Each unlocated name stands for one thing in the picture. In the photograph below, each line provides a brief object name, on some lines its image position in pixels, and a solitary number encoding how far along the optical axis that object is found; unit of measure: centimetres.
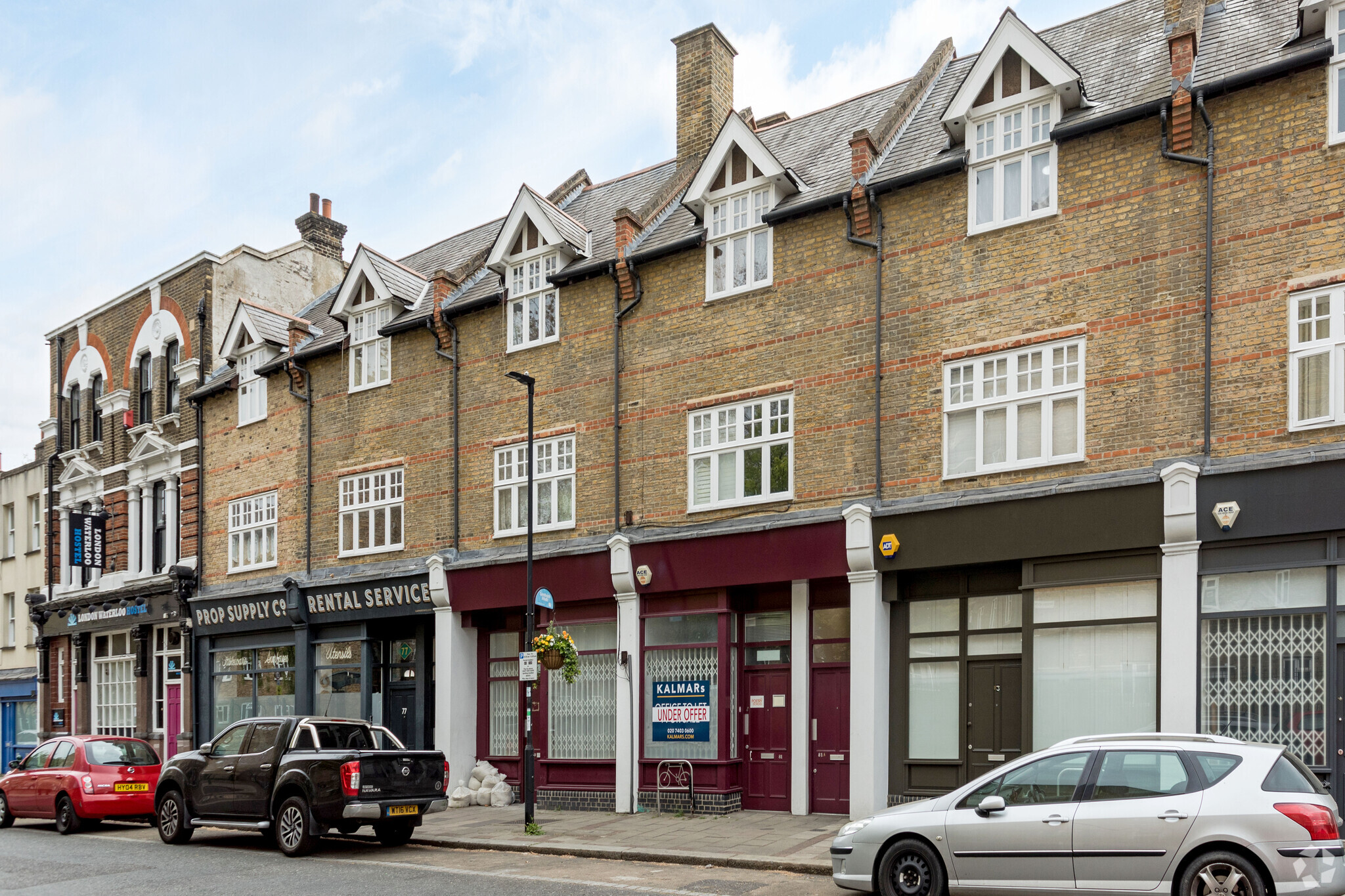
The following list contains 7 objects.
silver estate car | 855
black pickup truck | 1404
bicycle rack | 1712
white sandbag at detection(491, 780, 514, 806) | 1945
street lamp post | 1603
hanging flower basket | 1759
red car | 1791
